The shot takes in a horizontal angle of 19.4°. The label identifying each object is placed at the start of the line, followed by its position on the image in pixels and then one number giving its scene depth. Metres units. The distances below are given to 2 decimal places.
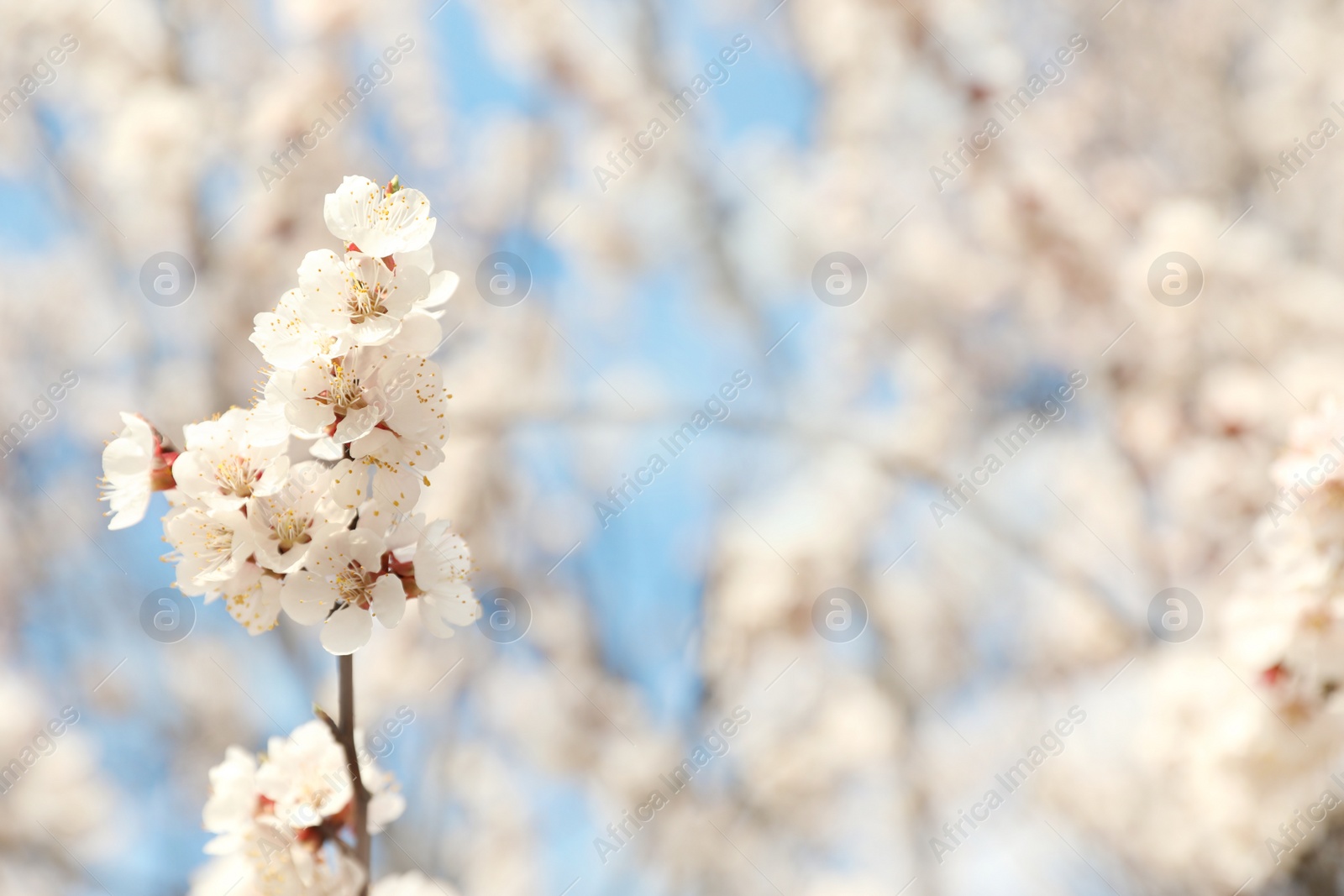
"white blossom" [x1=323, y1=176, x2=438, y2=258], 0.88
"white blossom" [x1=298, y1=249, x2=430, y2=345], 0.86
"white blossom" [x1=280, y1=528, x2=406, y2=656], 0.86
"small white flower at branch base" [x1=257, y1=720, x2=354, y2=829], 0.90
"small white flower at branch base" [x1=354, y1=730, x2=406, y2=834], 0.92
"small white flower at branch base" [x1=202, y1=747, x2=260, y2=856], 0.91
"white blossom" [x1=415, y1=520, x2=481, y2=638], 0.88
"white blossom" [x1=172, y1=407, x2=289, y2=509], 0.86
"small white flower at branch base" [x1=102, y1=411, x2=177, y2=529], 0.89
